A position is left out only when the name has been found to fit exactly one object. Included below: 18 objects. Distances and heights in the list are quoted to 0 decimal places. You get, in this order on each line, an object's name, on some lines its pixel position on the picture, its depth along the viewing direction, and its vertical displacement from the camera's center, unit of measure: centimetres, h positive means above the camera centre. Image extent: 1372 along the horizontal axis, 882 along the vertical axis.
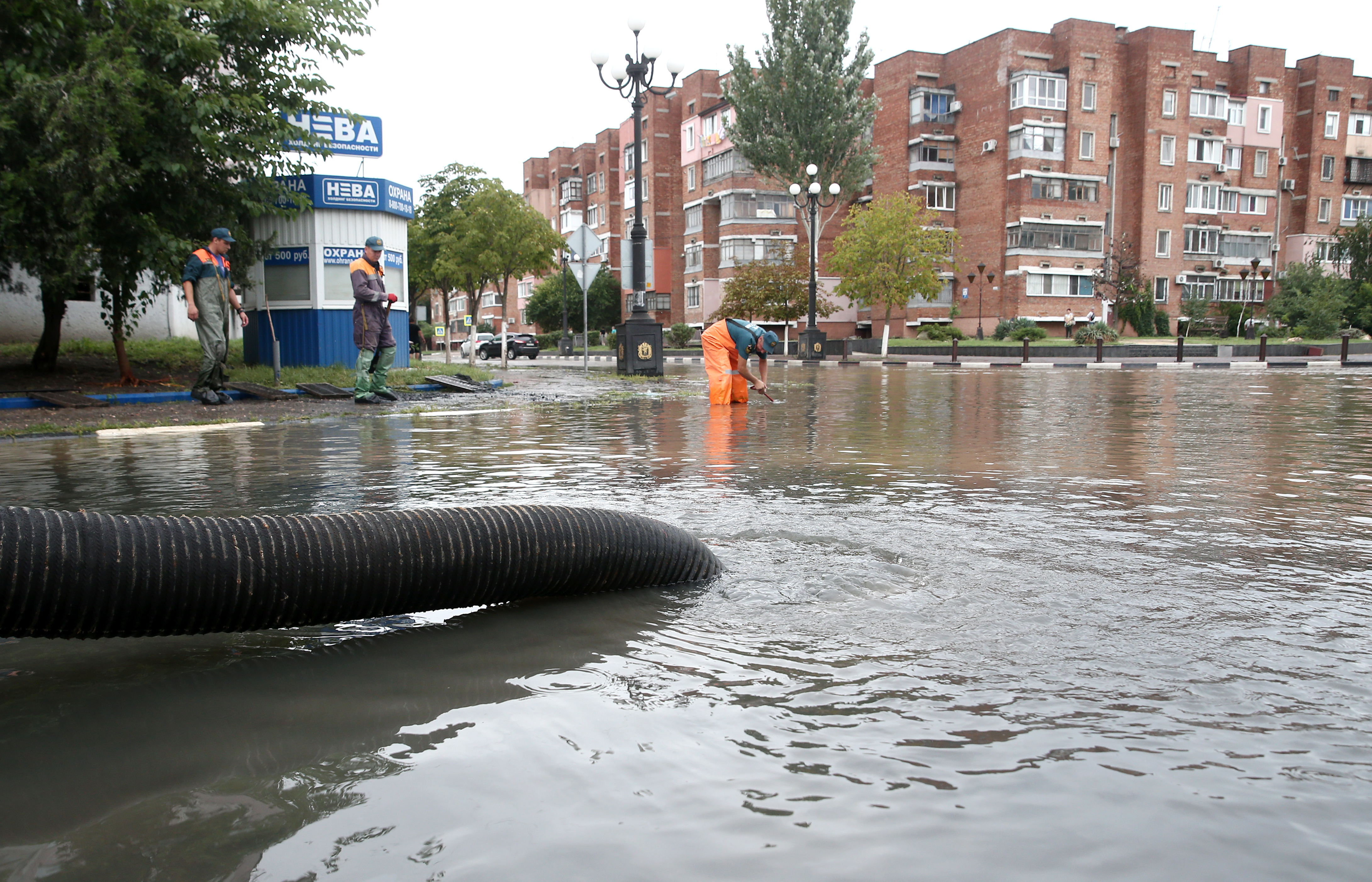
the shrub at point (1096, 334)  4297 +86
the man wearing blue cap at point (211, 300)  1173 +63
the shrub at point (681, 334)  5950 +107
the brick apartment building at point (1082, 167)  5478 +1161
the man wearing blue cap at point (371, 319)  1252 +43
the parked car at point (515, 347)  4888 +22
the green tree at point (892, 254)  4275 +441
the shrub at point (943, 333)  4931 +97
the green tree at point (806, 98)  4612 +1237
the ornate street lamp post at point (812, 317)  3538 +133
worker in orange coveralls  1300 -3
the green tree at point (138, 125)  1138 +289
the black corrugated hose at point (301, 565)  289 -75
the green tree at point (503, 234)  3322 +412
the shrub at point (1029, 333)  4672 +94
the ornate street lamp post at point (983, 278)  5316 +425
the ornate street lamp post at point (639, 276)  2178 +174
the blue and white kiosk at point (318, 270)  1750 +149
